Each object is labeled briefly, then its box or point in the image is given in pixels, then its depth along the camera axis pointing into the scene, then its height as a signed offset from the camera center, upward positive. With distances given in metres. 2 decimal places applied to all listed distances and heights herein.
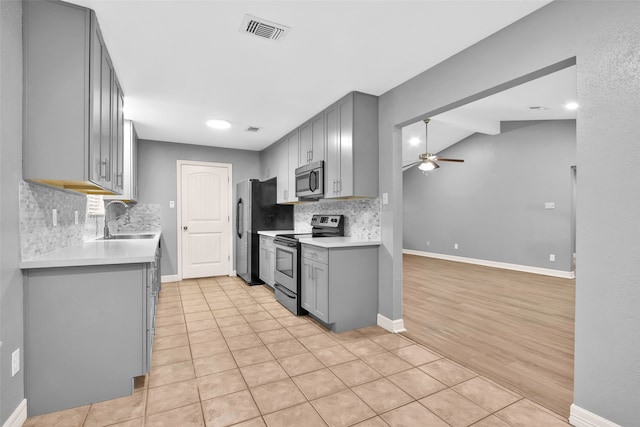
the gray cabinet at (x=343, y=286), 3.02 -0.71
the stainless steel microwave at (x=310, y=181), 3.69 +0.44
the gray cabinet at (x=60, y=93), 1.78 +0.73
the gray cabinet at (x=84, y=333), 1.78 -0.71
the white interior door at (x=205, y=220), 5.46 -0.07
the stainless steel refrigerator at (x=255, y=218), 4.97 -0.03
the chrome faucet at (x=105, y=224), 3.75 -0.10
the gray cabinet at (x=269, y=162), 5.28 +0.97
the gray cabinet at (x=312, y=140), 3.79 +0.97
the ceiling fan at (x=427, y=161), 5.62 +1.00
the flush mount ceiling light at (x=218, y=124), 4.18 +1.27
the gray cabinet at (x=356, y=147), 3.18 +0.72
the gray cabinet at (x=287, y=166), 4.51 +0.76
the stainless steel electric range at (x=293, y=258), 3.53 -0.50
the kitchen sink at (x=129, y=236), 3.66 -0.25
